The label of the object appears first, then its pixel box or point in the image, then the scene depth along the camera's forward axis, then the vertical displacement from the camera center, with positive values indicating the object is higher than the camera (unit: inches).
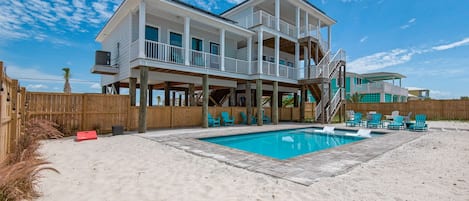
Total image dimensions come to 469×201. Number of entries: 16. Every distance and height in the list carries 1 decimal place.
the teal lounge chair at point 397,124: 545.3 -43.1
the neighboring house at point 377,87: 1148.5 +102.1
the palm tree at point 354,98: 1142.5 +40.6
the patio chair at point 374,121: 569.5 -38.3
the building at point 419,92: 1772.1 +124.4
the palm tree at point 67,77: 1006.8 +121.6
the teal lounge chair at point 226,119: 594.2 -38.0
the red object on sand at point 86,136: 344.2 -50.7
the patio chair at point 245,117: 647.8 -35.2
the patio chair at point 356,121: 602.9 -40.4
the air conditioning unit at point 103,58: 532.7 +111.6
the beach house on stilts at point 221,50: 479.2 +153.0
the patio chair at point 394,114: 675.3 -24.7
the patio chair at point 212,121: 561.6 -42.3
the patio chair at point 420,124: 504.7 -40.5
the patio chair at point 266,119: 691.4 -42.8
